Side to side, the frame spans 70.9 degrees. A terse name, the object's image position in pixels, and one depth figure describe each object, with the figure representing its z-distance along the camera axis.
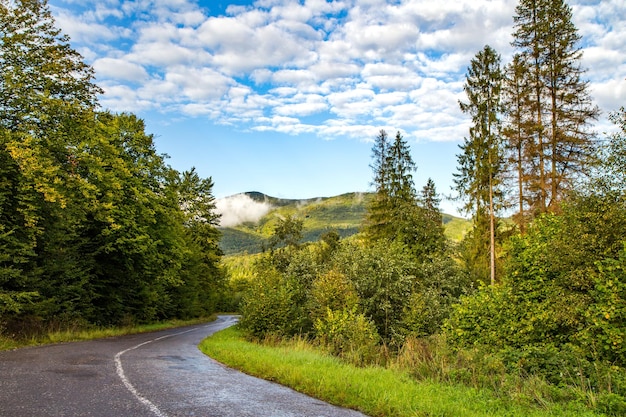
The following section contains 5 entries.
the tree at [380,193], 41.00
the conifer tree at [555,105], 24.20
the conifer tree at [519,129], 25.73
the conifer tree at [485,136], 29.12
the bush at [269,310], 22.02
